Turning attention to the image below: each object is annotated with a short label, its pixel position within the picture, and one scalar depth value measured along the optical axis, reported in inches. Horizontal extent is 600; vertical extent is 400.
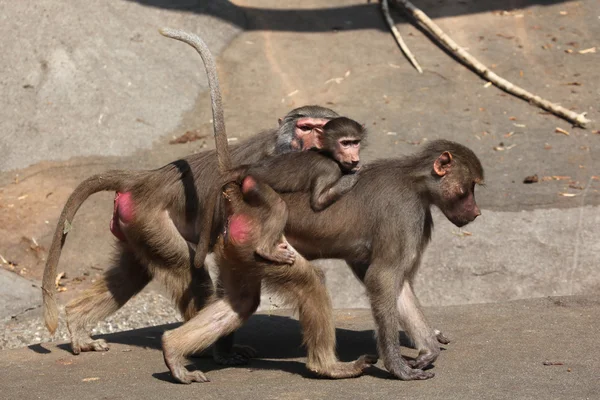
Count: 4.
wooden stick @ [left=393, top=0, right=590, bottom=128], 873.1
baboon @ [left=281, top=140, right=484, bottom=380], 422.3
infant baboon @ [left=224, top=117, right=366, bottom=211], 436.8
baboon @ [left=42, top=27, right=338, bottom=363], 468.8
